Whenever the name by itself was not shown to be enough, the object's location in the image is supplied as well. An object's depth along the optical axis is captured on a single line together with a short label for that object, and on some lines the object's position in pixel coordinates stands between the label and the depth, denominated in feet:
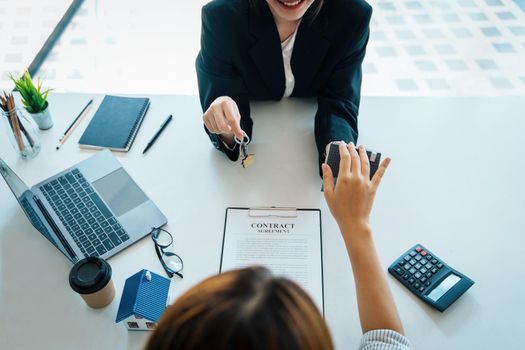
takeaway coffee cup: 2.86
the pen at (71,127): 4.18
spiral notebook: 4.13
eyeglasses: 3.25
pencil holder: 3.85
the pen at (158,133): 4.12
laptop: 3.40
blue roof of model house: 2.80
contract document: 3.21
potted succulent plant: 4.04
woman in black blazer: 3.90
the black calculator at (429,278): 3.05
